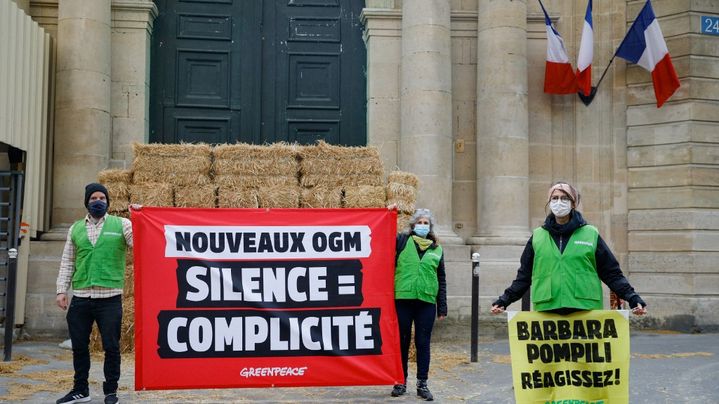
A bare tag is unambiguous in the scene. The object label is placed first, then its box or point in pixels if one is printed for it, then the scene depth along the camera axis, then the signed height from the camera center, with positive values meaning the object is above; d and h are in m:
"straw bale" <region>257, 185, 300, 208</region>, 11.15 +0.39
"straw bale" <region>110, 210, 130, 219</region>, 11.21 +0.17
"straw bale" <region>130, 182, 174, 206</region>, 11.12 +0.42
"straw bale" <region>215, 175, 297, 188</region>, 11.27 +0.60
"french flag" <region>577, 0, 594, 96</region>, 13.99 +2.93
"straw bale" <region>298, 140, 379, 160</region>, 11.38 +1.00
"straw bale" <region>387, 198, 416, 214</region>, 11.17 +0.31
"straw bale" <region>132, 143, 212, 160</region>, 11.28 +1.00
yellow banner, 6.12 -0.91
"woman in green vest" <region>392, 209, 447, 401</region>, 8.17 -0.56
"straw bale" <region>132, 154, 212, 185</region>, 11.27 +0.75
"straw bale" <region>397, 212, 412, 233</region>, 11.07 +0.09
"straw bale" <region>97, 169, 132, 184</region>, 11.24 +0.65
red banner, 7.68 -0.66
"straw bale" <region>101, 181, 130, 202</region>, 11.19 +0.47
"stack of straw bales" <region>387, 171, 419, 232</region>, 11.14 +0.44
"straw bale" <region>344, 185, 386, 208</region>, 11.20 +0.40
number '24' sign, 14.43 +3.42
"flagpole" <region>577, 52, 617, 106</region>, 14.44 +2.25
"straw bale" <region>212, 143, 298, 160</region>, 11.30 +0.98
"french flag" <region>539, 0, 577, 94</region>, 13.99 +2.62
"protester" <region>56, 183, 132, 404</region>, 7.59 -0.52
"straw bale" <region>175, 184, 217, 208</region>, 11.20 +0.39
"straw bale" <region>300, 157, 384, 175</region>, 11.35 +0.81
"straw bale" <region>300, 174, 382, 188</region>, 11.33 +0.63
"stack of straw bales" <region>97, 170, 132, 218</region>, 11.19 +0.48
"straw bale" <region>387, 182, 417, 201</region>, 11.20 +0.48
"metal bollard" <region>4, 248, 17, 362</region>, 9.86 -0.87
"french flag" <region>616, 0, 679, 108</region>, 13.94 +2.89
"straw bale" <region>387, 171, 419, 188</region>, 11.27 +0.65
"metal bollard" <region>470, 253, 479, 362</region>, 10.57 -0.93
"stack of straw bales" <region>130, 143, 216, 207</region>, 11.20 +0.70
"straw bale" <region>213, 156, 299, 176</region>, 11.27 +0.80
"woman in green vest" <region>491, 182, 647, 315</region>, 6.11 -0.25
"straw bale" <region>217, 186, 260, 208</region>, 11.16 +0.36
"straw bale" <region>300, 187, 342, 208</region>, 11.20 +0.38
